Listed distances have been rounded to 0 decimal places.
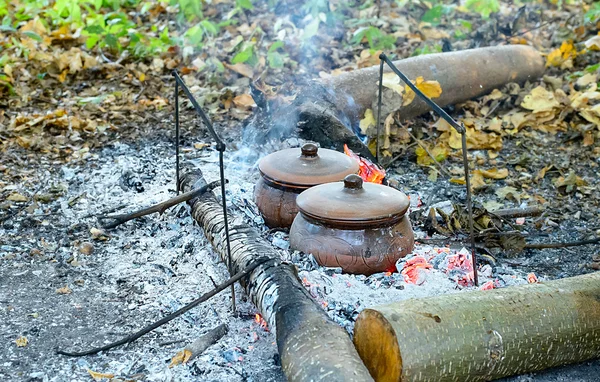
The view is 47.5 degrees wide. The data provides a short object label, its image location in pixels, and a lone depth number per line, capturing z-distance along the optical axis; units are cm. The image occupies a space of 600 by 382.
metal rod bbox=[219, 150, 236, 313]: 343
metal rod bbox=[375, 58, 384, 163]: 498
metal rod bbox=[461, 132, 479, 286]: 333
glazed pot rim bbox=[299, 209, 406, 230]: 387
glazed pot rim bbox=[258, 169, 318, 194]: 447
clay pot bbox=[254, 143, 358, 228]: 449
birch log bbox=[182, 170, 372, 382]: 281
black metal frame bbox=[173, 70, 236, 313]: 326
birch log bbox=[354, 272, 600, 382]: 295
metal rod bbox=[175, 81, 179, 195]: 443
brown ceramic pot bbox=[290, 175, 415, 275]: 389
